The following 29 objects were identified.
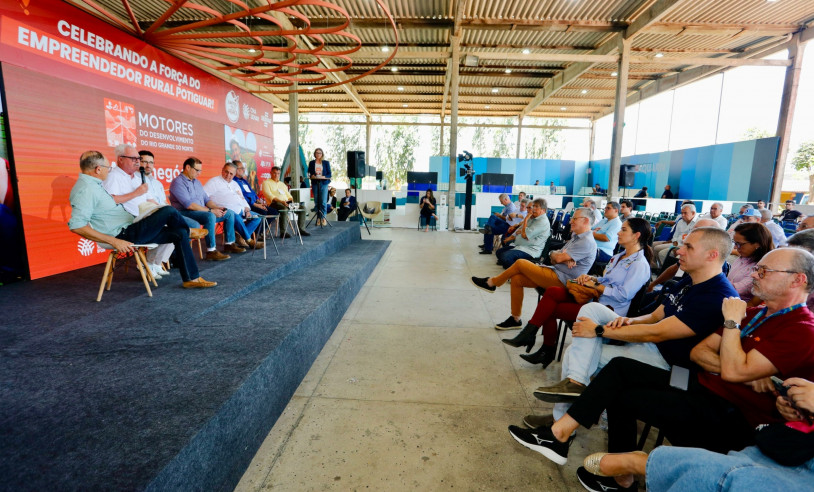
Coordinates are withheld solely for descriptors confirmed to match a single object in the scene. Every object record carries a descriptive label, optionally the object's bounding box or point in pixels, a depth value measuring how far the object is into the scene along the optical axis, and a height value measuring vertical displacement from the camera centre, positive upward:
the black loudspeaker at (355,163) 7.79 +0.49
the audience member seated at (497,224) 7.08 -0.64
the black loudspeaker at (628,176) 11.68 +0.50
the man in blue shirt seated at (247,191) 5.12 -0.08
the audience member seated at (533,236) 4.51 -0.54
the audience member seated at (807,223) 3.59 -0.26
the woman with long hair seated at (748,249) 2.22 -0.31
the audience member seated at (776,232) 4.09 -0.40
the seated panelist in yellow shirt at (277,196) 5.34 -0.14
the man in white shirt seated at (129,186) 3.10 -0.03
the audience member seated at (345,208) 9.99 -0.54
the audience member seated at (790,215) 7.02 -0.36
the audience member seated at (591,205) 5.53 -0.25
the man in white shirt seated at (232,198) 4.63 -0.16
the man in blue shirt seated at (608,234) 4.49 -0.50
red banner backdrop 3.36 +0.82
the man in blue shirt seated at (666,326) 1.61 -0.63
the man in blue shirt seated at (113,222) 2.68 -0.30
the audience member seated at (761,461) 1.02 -0.74
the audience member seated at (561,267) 3.11 -0.63
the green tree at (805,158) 14.77 +1.44
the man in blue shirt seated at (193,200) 4.05 -0.17
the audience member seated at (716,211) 5.29 -0.24
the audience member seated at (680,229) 4.73 -0.45
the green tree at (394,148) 19.67 +2.04
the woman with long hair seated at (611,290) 2.37 -0.61
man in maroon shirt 1.27 -0.73
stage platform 1.22 -0.86
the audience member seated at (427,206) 10.70 -0.49
